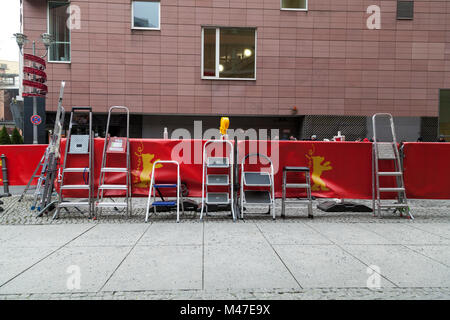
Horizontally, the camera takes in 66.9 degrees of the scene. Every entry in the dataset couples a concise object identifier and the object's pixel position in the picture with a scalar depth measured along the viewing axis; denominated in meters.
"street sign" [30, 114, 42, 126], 15.59
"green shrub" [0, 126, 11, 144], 15.53
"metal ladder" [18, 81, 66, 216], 7.28
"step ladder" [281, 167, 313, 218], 7.02
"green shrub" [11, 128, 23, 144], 16.88
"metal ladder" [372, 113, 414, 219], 7.21
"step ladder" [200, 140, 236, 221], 6.97
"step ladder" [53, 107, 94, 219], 6.99
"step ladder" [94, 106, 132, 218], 7.02
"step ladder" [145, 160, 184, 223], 6.75
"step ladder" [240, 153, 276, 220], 6.93
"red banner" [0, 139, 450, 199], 7.64
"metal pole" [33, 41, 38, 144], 15.64
